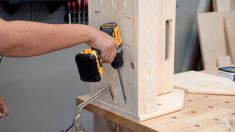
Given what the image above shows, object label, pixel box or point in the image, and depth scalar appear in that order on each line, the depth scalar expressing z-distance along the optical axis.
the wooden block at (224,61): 2.70
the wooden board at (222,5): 2.78
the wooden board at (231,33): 2.74
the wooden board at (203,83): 1.40
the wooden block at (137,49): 1.08
